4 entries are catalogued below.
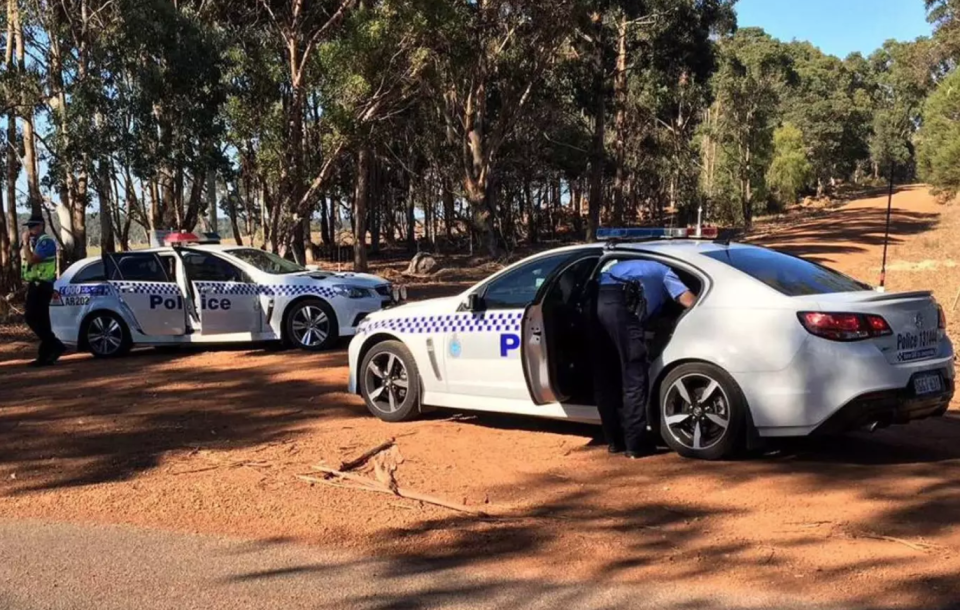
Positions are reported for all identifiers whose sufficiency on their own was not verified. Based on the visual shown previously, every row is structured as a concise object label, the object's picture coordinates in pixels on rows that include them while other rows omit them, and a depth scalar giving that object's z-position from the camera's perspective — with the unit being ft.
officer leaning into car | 20.39
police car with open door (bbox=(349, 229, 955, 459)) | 18.57
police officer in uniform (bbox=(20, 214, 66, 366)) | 37.29
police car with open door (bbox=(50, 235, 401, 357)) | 39.47
